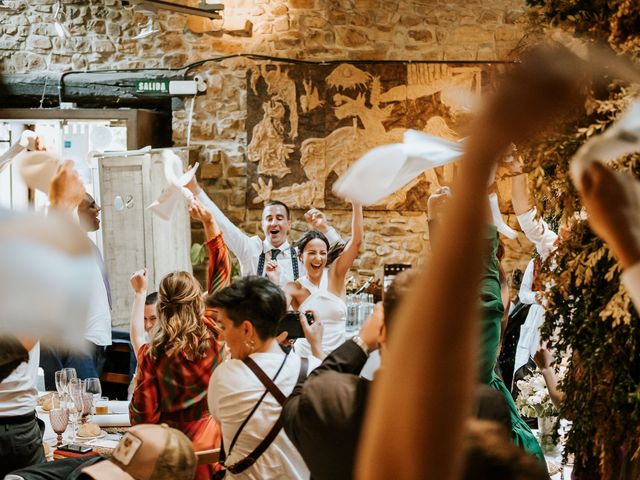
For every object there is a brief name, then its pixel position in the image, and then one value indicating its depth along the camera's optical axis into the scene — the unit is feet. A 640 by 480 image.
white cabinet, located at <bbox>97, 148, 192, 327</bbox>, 24.13
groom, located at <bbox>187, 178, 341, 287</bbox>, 20.48
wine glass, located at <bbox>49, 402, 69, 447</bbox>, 11.93
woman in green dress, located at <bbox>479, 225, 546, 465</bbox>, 8.43
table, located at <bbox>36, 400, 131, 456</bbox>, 12.12
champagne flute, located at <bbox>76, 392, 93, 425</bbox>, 12.37
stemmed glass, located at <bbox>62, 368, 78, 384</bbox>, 12.98
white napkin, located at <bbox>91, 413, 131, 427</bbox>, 13.11
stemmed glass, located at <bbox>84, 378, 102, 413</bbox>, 13.07
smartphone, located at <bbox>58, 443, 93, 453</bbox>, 11.39
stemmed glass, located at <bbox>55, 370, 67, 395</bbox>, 12.79
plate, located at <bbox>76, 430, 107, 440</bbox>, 12.31
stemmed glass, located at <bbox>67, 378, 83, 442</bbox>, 12.35
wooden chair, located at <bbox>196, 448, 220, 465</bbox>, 10.91
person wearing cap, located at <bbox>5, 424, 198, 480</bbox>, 8.01
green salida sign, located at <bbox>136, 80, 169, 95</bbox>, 25.64
